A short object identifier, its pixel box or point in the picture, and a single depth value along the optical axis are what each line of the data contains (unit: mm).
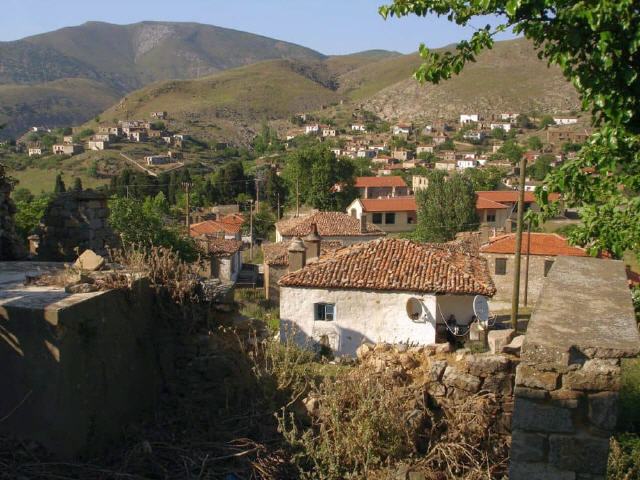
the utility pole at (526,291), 26891
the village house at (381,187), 77238
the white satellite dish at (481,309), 14206
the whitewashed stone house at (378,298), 16016
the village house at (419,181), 80162
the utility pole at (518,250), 18141
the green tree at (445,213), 47250
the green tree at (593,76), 4582
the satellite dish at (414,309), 16000
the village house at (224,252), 31977
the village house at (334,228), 38688
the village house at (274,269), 29359
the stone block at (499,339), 7464
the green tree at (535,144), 114188
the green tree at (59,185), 58950
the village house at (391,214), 61438
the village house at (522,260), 29969
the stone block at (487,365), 6273
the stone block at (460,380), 6285
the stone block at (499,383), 6215
